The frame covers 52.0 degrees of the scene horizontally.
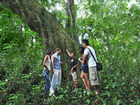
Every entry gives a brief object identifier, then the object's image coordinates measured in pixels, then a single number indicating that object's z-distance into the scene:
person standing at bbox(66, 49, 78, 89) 5.78
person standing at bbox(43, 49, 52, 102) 4.96
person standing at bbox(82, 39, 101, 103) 4.32
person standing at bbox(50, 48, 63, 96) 5.49
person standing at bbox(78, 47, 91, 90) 5.27
